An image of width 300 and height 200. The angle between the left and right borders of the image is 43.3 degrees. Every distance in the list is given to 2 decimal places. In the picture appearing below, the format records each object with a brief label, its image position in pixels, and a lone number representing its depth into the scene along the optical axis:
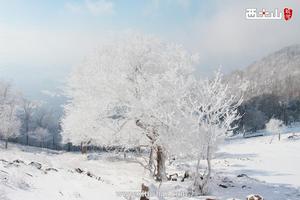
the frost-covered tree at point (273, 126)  91.31
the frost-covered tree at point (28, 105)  91.99
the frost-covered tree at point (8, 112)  67.50
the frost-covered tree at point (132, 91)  22.25
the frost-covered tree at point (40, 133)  98.75
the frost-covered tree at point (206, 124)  17.59
